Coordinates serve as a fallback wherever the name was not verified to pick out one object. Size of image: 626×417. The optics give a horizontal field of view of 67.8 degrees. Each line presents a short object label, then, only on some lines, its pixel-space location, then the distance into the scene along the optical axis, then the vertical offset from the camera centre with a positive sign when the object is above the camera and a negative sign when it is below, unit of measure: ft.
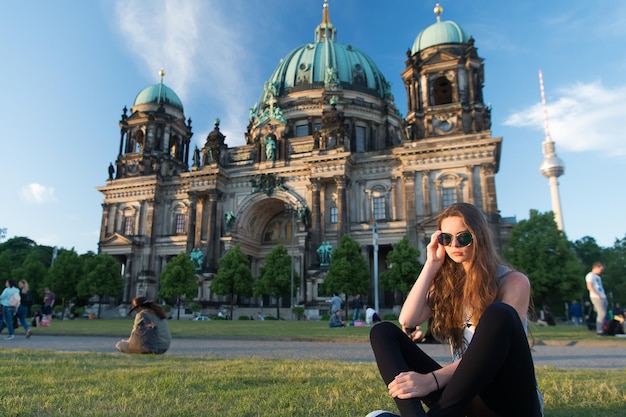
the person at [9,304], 44.12 +0.01
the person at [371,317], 61.31 -2.01
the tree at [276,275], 125.59 +7.28
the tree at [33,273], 159.84 +10.51
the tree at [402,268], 112.57 +8.22
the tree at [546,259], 105.09 +9.46
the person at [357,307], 79.94 -0.85
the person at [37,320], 68.93 -2.37
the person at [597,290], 43.60 +1.00
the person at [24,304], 46.42 +0.00
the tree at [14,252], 176.32 +22.82
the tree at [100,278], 139.95 +7.57
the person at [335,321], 70.03 -2.78
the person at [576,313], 98.37 -2.53
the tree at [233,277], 126.96 +7.01
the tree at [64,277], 145.59 +8.25
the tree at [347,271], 114.93 +7.53
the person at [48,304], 76.00 -0.02
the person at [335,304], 73.00 -0.27
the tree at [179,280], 128.36 +6.32
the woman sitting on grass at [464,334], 8.52 -0.66
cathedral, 127.75 +39.84
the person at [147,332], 28.73 -1.75
